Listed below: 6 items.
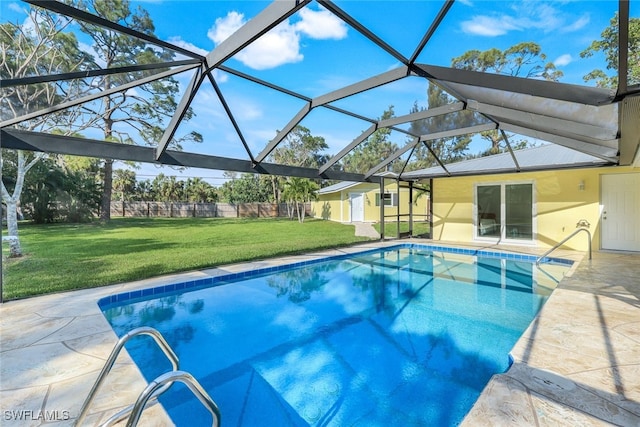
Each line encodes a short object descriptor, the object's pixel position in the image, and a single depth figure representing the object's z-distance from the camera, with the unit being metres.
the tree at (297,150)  25.71
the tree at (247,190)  26.88
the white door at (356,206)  20.64
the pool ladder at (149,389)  1.34
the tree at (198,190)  27.03
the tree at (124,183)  24.00
